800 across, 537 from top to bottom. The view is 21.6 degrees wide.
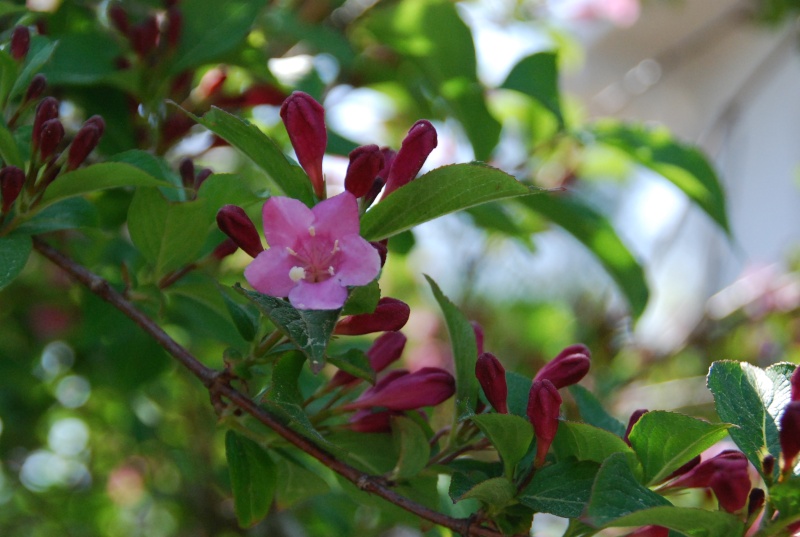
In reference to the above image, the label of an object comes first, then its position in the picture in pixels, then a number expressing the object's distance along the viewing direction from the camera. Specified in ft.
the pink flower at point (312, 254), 1.49
